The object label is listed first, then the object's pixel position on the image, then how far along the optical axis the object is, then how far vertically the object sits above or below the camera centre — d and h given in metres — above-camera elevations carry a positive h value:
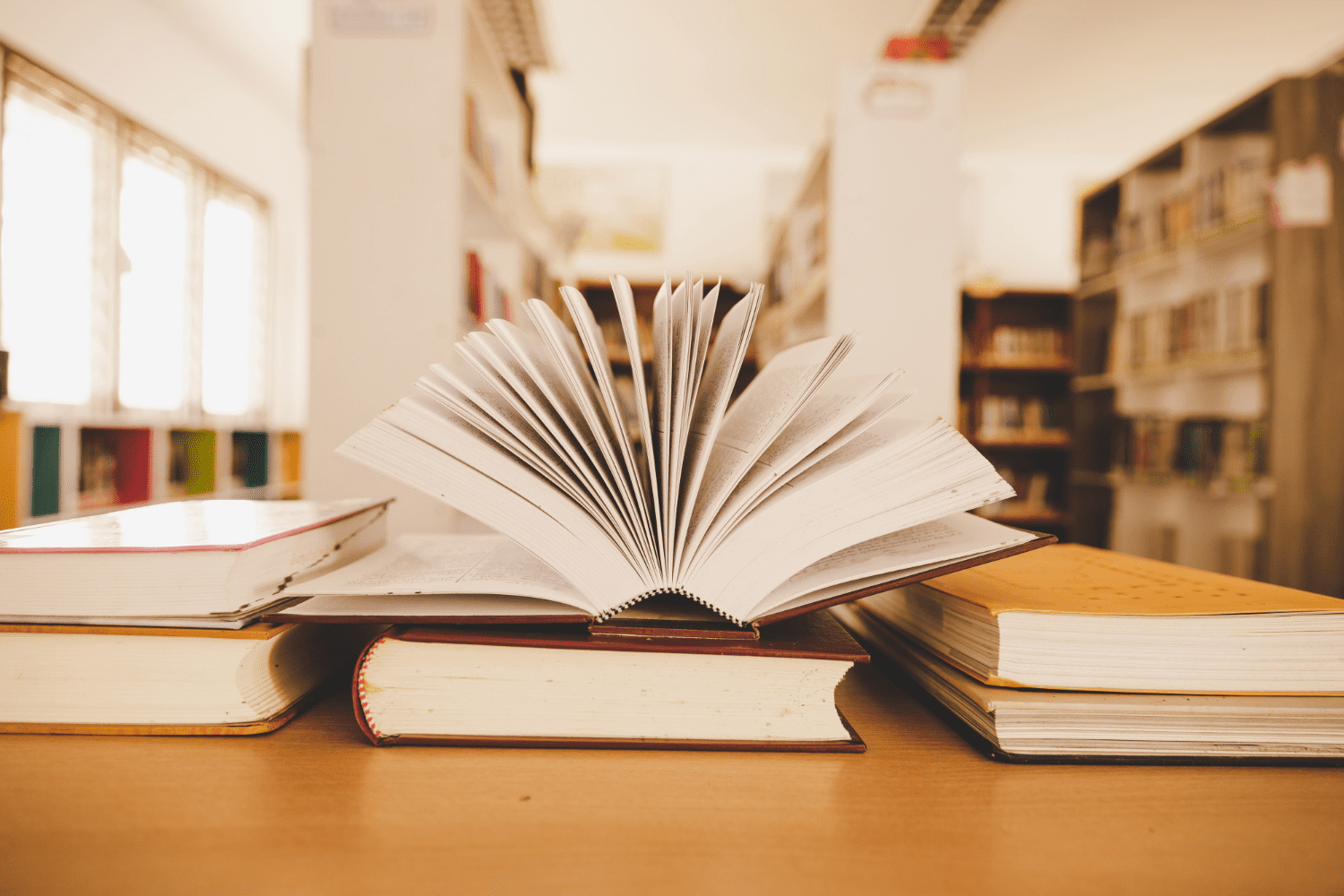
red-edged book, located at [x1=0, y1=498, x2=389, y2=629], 0.34 -0.08
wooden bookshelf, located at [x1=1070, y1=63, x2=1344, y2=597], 2.23 +0.36
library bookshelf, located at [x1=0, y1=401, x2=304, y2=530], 2.49 -0.23
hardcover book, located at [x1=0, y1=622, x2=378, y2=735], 0.34 -0.13
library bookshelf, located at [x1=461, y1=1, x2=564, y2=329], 1.79 +0.75
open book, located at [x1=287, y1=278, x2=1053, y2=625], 0.35 -0.03
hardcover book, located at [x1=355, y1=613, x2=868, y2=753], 0.35 -0.14
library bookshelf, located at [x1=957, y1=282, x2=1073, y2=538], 4.43 +0.29
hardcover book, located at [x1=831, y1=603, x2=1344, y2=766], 0.35 -0.15
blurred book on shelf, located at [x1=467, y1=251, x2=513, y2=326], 1.81 +0.36
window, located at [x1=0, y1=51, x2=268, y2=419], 2.98 +0.76
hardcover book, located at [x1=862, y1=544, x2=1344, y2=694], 0.34 -0.10
